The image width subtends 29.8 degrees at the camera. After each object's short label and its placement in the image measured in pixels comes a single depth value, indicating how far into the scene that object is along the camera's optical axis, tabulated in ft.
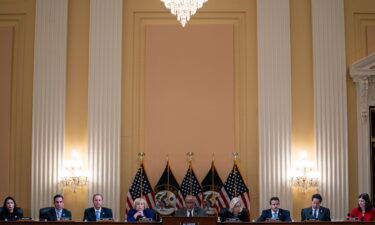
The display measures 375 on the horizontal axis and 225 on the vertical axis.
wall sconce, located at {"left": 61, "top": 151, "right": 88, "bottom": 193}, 44.75
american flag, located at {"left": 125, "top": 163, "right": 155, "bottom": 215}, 44.50
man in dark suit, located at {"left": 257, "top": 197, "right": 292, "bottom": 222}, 40.98
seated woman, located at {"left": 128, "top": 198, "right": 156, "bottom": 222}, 39.78
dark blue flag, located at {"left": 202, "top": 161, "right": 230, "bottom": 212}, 44.68
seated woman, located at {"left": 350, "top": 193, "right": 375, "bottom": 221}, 40.34
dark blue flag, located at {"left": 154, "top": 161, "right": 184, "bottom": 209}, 45.01
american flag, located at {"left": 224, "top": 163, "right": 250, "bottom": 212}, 44.47
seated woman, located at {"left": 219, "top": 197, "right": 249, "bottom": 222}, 39.65
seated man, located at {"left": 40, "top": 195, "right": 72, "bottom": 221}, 40.96
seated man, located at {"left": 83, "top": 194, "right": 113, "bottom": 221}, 41.14
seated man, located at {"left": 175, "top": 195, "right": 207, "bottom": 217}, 35.61
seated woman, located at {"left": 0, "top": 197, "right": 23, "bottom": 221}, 40.93
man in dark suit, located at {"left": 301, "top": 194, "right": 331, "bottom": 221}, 40.98
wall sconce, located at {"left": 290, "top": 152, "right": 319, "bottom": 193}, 44.78
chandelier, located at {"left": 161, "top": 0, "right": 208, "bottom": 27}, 33.47
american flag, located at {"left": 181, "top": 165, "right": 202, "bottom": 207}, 44.93
